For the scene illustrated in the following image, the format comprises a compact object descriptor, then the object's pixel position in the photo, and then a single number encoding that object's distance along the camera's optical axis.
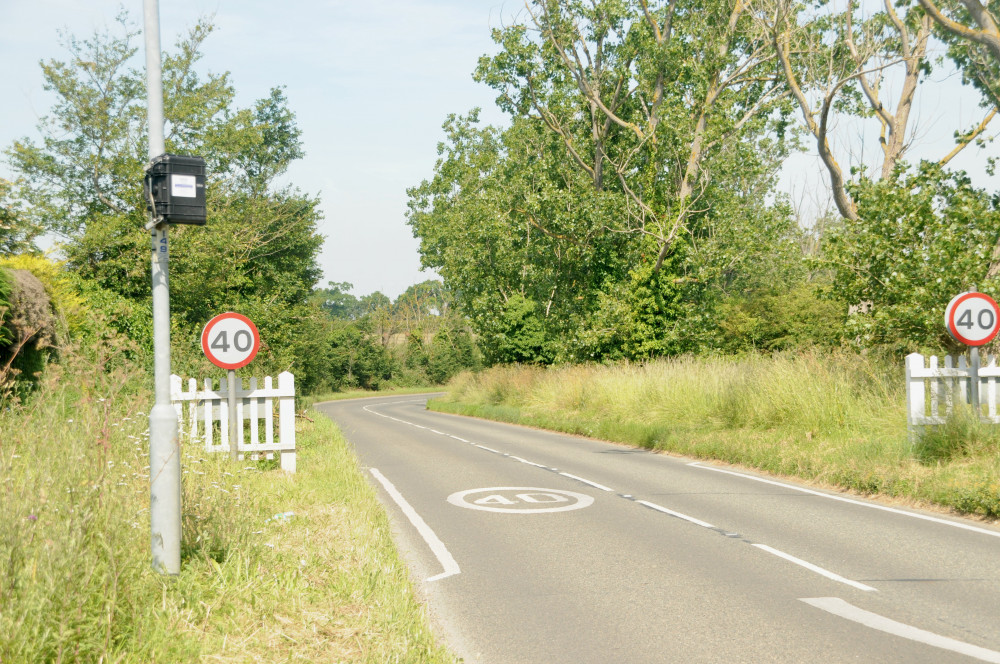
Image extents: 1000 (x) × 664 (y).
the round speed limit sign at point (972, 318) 11.00
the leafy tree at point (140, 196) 30.75
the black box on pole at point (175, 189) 5.52
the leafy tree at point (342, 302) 180.12
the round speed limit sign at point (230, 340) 10.52
